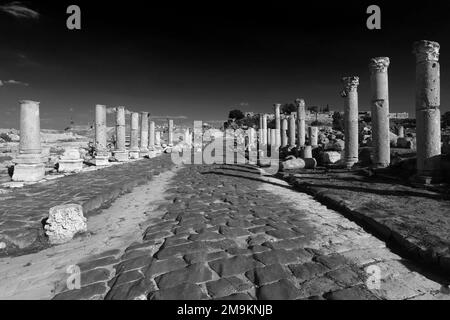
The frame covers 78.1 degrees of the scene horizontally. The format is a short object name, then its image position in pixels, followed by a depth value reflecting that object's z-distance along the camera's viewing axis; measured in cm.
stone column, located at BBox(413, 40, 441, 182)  805
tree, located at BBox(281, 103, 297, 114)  8262
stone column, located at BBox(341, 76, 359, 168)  1255
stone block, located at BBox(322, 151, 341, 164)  1420
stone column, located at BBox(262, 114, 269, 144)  3191
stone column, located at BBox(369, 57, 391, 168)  1062
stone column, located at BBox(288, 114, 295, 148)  2362
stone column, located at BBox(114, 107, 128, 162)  1750
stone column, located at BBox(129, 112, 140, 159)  1958
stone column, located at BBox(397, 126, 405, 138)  2372
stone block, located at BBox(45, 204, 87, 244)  465
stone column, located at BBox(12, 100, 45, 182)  955
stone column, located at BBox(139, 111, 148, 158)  2166
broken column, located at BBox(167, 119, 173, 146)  2880
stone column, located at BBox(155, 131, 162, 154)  3034
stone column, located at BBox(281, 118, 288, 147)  2566
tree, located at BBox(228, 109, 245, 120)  9388
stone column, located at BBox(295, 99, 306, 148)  2092
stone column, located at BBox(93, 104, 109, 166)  1546
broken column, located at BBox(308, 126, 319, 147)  2156
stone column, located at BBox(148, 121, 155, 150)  2463
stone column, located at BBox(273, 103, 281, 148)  2636
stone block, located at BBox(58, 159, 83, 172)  1216
